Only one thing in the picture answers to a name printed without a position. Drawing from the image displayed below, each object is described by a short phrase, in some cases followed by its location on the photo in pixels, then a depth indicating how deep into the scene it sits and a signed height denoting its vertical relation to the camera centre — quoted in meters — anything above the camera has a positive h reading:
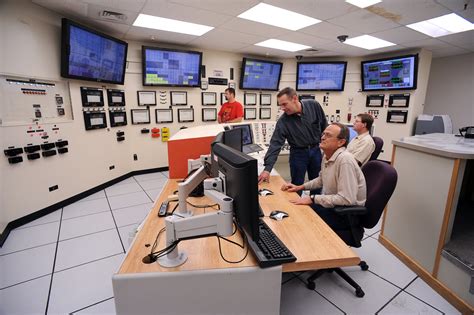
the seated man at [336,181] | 1.52 -0.49
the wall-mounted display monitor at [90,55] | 2.92 +0.73
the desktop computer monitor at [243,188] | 0.76 -0.27
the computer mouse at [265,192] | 1.69 -0.61
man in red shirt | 4.29 -0.03
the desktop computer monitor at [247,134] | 3.04 -0.35
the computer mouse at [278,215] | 1.34 -0.62
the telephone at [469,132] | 2.23 -0.21
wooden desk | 0.90 -0.67
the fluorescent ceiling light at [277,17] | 3.01 +1.26
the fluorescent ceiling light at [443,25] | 3.23 +1.24
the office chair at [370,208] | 1.52 -0.64
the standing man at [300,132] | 2.32 -0.25
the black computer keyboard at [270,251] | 0.94 -0.61
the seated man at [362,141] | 2.55 -0.36
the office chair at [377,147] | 2.79 -0.45
